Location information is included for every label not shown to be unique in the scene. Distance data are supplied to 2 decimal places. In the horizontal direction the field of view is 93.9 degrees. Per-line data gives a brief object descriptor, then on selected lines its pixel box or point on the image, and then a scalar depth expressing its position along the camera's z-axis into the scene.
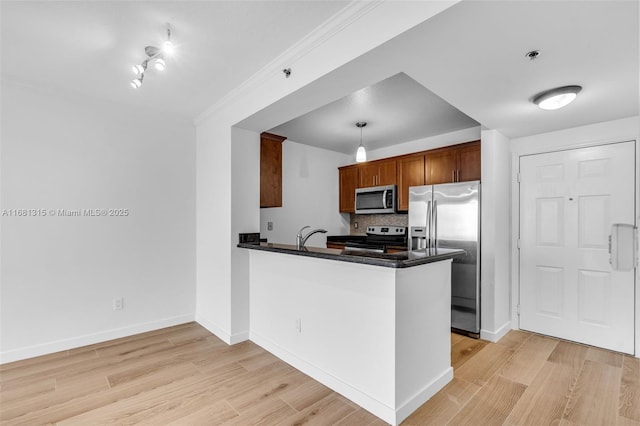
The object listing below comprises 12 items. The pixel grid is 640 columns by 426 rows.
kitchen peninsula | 1.88
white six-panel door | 2.86
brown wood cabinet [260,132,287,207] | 3.51
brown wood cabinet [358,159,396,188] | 4.50
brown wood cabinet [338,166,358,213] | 5.07
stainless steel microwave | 4.41
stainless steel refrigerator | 3.29
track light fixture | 2.00
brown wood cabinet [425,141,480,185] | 3.54
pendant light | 3.56
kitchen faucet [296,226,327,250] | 2.67
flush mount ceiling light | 2.20
